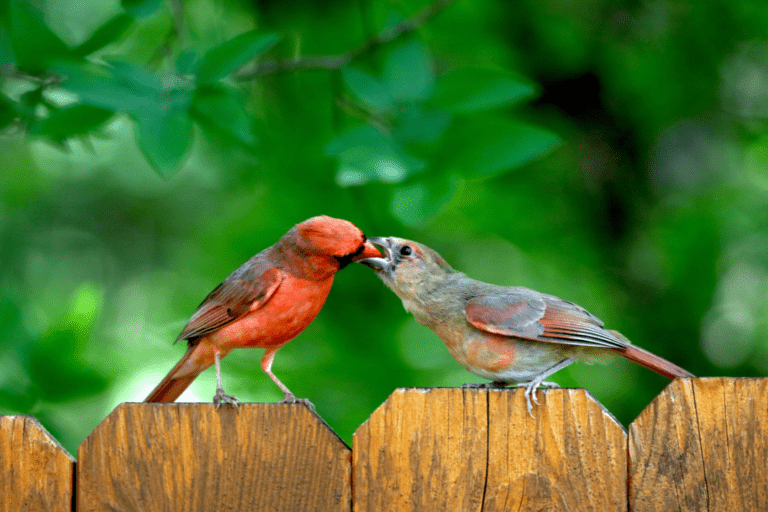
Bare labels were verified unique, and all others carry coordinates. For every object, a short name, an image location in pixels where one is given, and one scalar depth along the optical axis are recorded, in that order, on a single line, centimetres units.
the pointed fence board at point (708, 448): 422
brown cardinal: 536
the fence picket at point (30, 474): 432
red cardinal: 529
